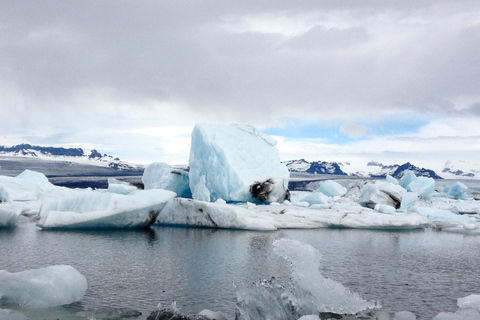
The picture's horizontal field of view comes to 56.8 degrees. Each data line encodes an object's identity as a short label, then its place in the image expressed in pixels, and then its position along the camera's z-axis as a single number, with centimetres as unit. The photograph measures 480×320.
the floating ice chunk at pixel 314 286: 562
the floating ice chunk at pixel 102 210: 1258
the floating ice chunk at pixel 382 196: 1945
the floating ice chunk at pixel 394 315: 521
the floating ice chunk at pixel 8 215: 1288
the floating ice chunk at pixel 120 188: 1808
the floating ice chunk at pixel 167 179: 2047
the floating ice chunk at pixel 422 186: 2762
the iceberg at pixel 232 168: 1881
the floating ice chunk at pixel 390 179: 3018
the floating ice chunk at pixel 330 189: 2847
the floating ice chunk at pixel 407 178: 3012
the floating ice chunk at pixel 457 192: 3241
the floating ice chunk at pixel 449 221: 1555
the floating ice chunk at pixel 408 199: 2126
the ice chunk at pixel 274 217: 1392
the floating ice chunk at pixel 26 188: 1742
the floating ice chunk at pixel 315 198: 2165
